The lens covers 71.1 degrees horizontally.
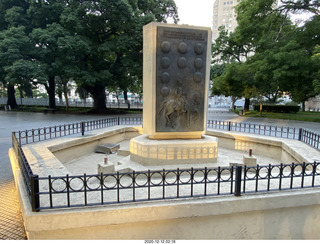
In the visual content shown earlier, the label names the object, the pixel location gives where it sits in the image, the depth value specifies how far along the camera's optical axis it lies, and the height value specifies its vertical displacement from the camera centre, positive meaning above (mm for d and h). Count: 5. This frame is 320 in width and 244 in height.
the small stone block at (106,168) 6871 -2123
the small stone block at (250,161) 7926 -2130
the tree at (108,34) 22645 +7170
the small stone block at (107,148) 10195 -2261
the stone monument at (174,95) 7531 +161
